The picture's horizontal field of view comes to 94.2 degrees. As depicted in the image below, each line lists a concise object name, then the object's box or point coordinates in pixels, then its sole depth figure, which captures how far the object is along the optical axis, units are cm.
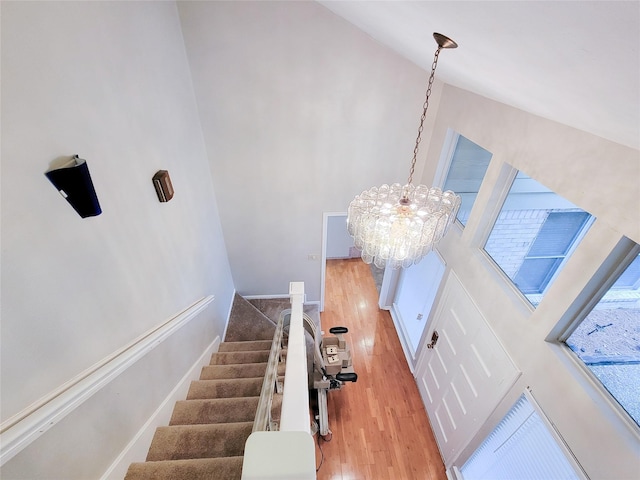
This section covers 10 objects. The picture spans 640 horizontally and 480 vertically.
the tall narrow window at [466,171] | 298
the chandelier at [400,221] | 206
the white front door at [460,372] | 257
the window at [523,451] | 199
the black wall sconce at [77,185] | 139
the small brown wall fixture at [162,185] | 240
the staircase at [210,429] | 188
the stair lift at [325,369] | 358
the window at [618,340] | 161
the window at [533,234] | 198
